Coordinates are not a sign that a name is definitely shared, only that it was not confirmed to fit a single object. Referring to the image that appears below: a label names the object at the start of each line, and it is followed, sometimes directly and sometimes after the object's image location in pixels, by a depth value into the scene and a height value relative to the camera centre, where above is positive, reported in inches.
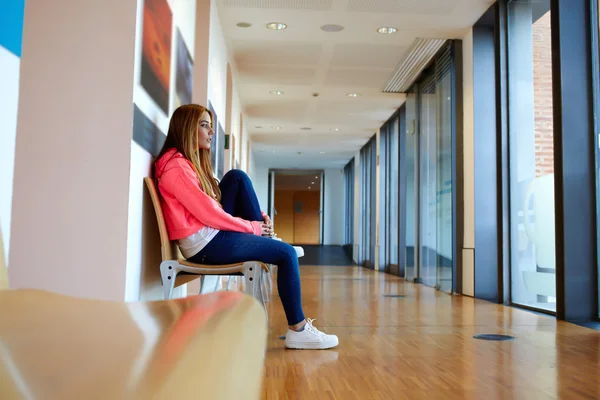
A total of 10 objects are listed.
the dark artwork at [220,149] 223.9 +34.9
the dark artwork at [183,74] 145.8 +44.8
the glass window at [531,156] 176.2 +27.2
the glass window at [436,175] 252.2 +29.7
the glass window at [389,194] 410.6 +30.3
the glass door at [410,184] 317.4 +29.9
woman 103.6 -0.8
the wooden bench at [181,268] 101.8 -7.1
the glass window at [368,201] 490.0 +30.1
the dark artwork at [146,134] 97.8 +19.3
